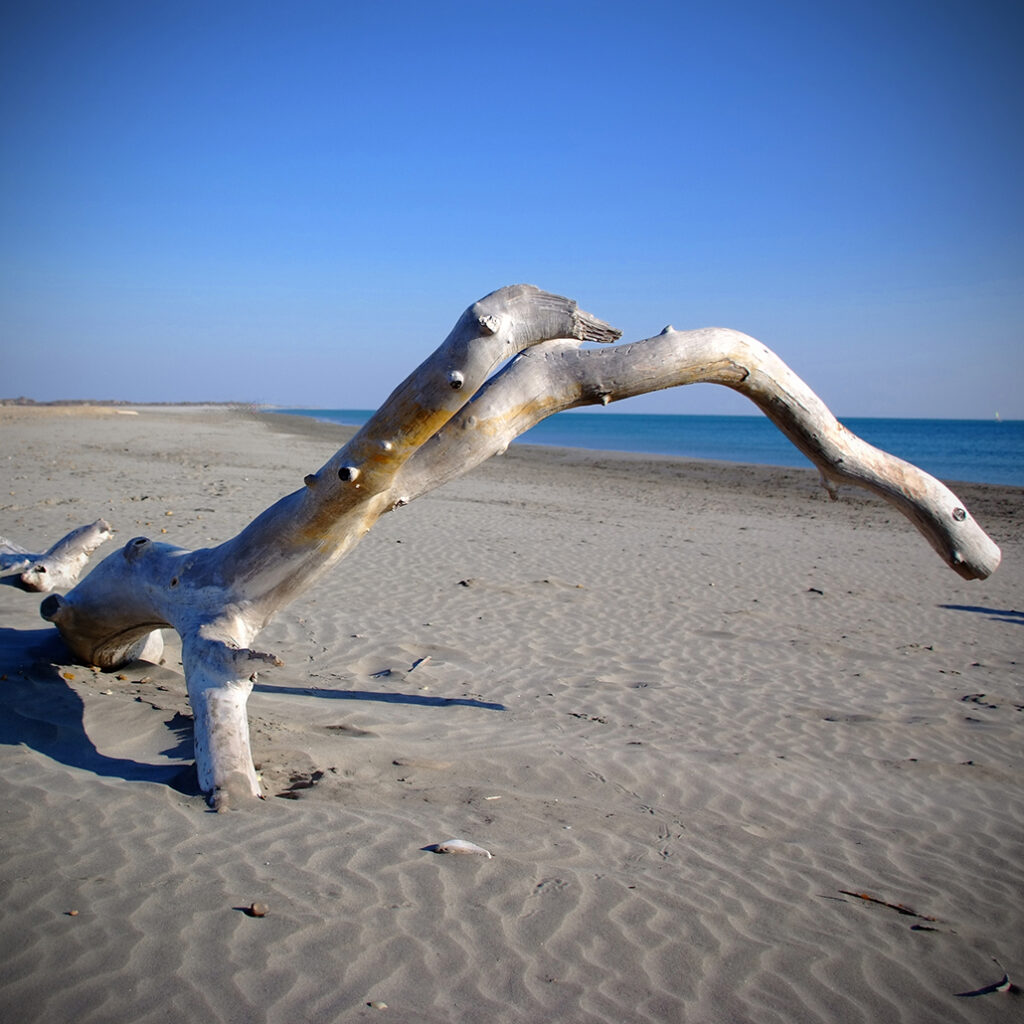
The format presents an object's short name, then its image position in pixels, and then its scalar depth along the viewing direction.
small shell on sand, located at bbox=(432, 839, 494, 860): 3.27
